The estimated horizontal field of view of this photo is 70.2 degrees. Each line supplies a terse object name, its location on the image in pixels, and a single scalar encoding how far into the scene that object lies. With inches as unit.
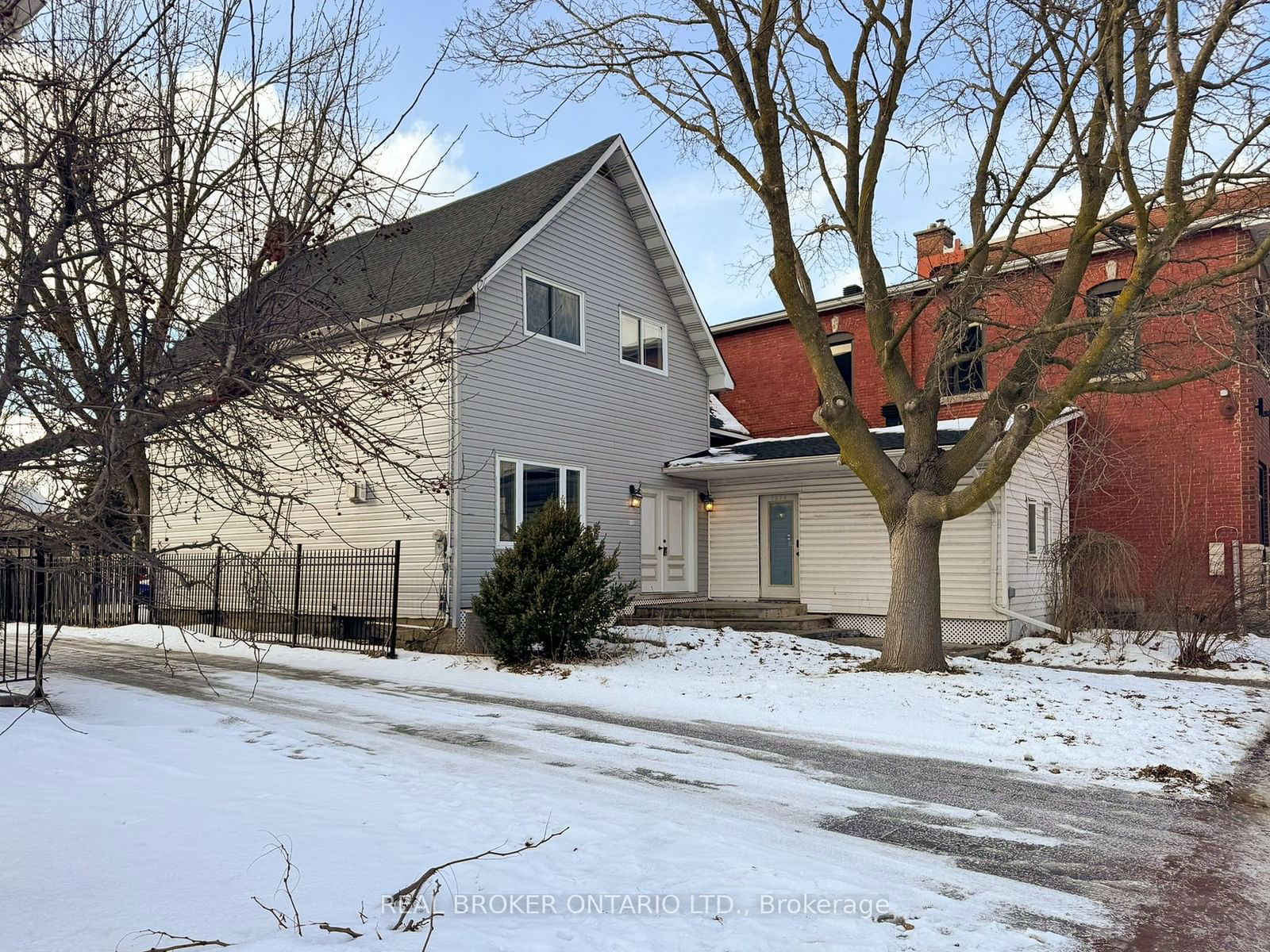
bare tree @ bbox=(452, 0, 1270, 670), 363.3
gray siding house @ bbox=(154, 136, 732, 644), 553.0
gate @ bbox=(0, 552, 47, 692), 314.5
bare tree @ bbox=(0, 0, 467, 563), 125.3
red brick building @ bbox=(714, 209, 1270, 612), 656.4
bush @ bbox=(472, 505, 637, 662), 468.8
